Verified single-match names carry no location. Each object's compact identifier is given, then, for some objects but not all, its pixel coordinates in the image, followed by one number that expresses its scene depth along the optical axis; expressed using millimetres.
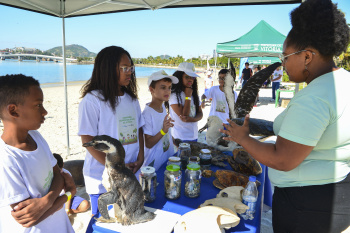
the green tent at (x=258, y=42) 8461
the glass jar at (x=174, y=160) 1790
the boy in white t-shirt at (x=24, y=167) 1183
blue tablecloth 1338
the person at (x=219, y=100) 3946
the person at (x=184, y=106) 3262
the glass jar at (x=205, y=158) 2184
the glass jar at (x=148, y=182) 1441
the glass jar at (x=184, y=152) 2125
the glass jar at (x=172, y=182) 1517
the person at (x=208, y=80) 11182
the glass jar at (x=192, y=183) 1597
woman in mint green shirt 1029
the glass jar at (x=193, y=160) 1847
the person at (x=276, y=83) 11883
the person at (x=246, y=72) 11891
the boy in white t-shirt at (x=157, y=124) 2262
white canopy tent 3182
